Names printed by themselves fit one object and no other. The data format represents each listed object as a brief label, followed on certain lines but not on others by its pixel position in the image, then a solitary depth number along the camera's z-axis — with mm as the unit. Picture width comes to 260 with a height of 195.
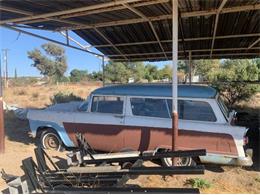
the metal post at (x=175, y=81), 4138
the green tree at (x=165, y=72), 32181
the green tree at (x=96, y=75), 34063
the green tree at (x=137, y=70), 35502
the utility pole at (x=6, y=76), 29088
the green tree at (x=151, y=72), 34337
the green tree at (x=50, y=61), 46710
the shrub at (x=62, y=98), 11599
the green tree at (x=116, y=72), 34297
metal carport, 4360
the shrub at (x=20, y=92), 21521
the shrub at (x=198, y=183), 3839
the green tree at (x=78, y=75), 45859
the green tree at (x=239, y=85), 10700
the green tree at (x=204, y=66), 30956
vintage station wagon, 4156
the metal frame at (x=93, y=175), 2763
